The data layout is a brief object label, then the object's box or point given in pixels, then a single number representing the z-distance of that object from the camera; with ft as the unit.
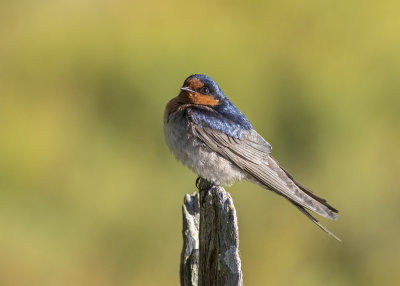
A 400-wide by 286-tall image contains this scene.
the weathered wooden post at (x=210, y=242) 23.91
